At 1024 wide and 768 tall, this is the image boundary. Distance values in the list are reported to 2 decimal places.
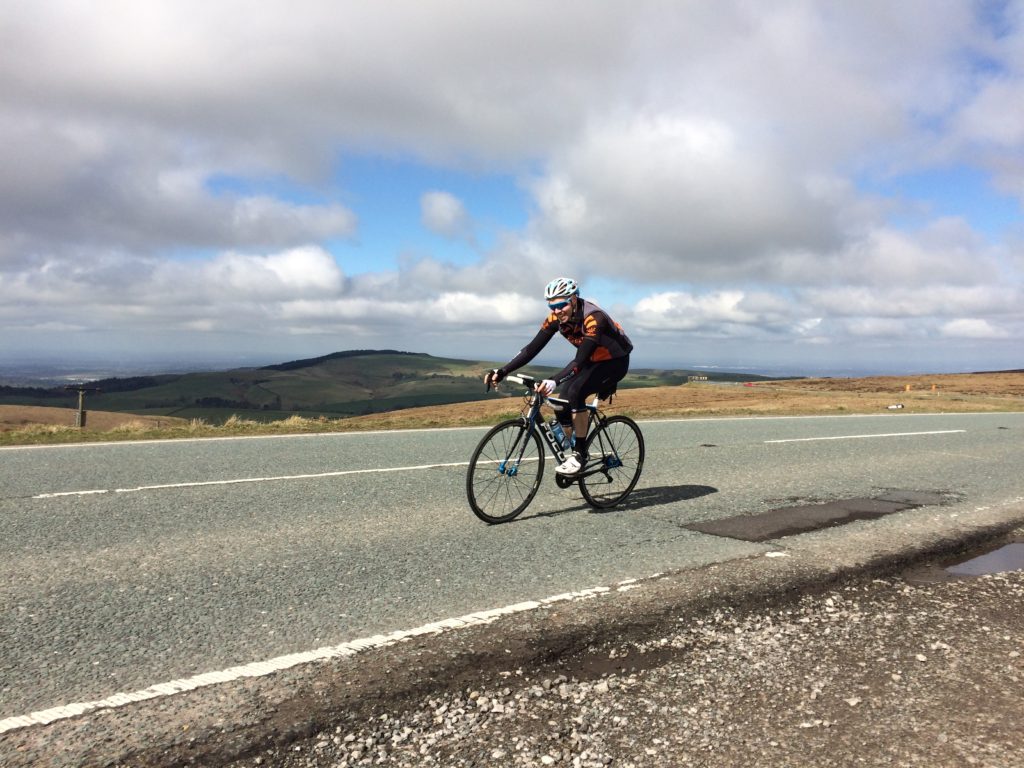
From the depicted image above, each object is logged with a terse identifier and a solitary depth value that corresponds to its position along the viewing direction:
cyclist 6.74
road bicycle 6.60
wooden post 16.09
